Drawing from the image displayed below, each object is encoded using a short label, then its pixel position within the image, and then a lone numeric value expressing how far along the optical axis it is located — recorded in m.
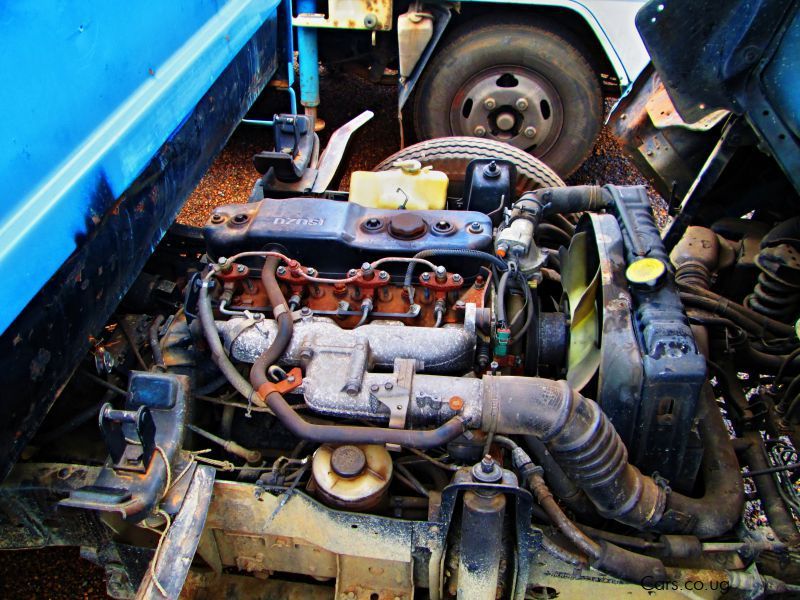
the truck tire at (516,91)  3.58
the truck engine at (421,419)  1.51
